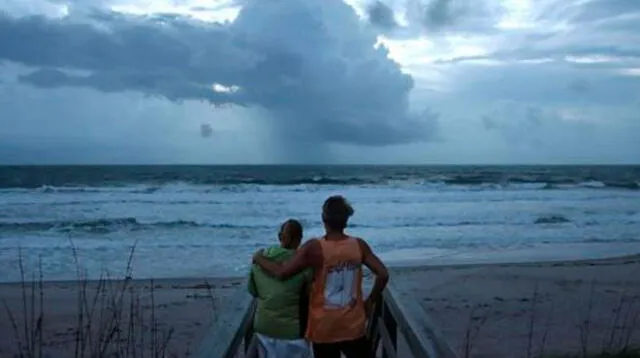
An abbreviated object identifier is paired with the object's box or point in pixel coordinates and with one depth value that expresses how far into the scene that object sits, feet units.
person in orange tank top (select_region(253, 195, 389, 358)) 14.46
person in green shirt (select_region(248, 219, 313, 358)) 15.56
